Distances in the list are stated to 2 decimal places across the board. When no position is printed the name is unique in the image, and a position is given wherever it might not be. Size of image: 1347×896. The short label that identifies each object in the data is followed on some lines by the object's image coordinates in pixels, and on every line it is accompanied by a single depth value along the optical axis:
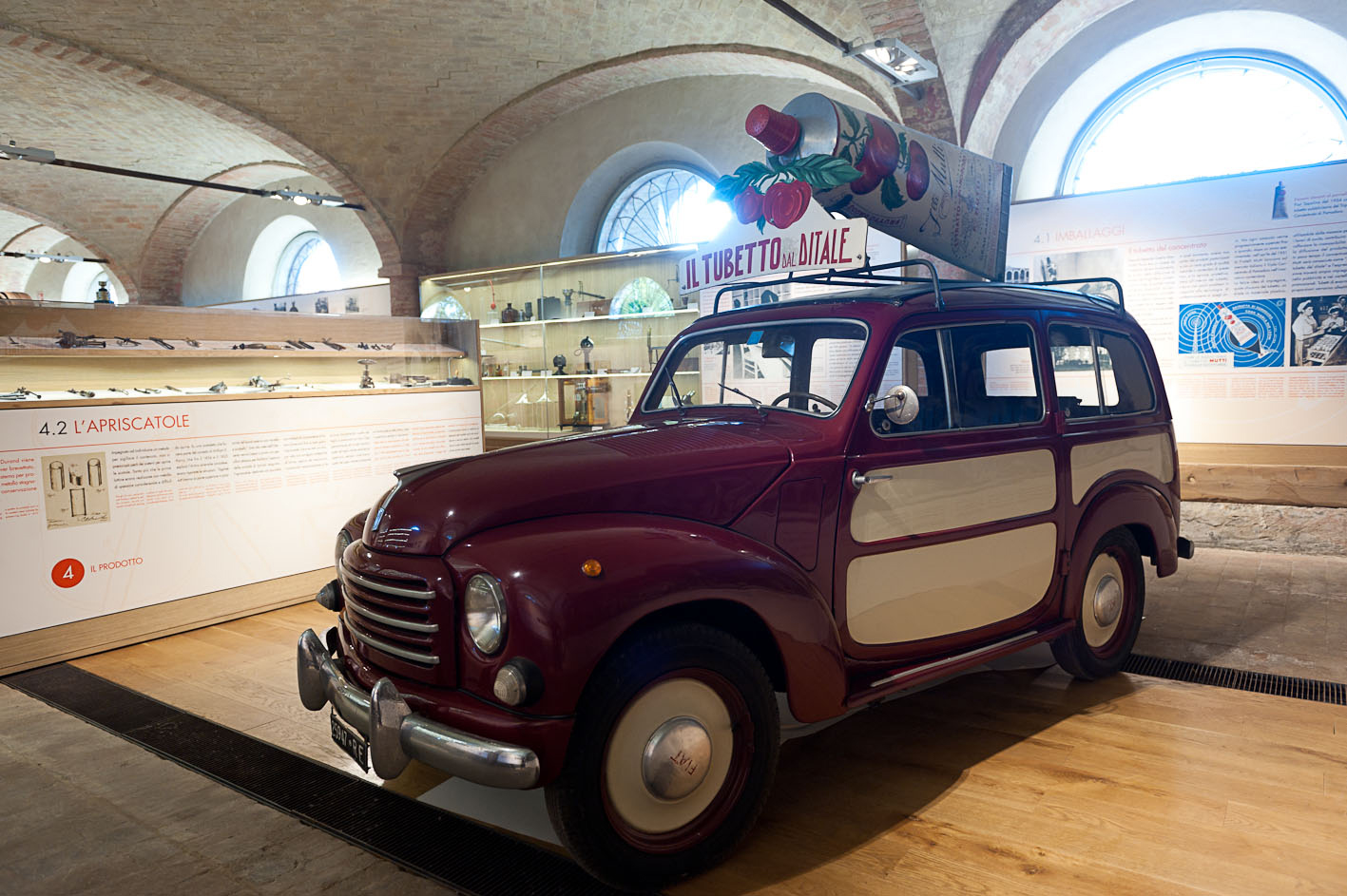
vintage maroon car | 2.10
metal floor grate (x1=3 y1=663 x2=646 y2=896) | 2.35
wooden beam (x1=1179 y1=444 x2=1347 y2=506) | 5.94
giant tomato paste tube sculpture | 3.13
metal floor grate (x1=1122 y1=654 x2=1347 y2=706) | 3.55
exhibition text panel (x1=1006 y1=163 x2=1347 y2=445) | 5.87
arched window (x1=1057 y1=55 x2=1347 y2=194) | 6.76
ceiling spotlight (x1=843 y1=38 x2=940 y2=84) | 6.49
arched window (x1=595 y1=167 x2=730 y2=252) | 10.46
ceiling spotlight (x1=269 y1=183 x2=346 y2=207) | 11.54
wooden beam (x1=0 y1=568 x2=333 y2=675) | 4.24
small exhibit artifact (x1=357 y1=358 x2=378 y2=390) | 6.04
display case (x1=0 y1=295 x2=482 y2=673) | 4.28
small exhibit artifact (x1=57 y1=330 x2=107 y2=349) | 4.79
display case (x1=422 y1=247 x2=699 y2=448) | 9.24
